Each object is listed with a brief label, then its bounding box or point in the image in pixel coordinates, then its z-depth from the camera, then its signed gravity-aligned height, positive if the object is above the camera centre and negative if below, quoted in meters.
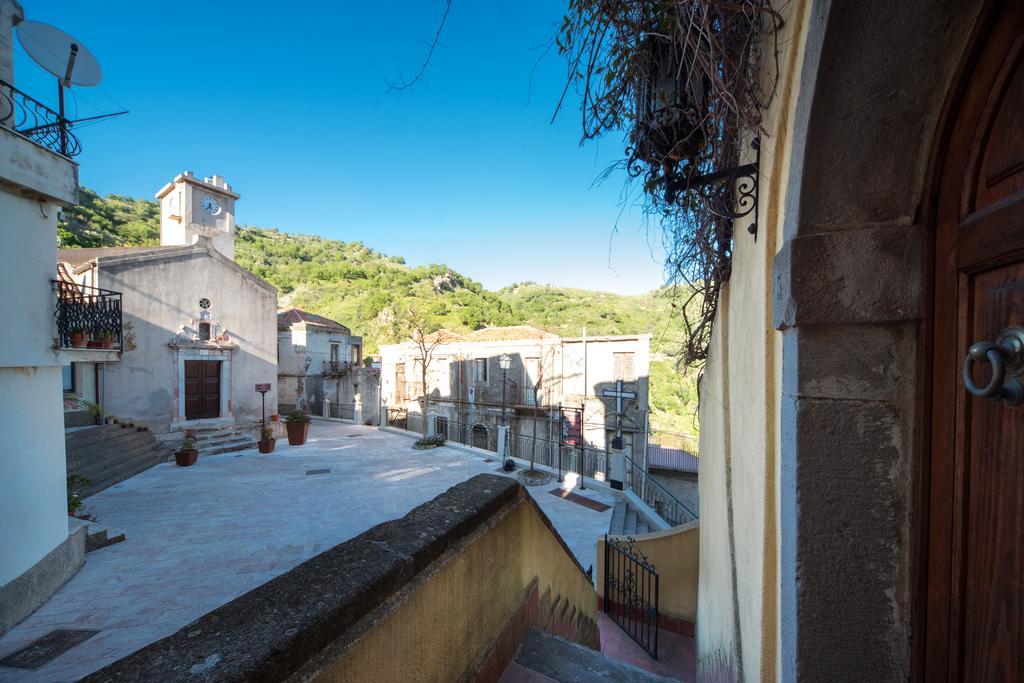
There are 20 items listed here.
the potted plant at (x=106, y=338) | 6.73 -0.04
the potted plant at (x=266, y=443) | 12.87 -3.47
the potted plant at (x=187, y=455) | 11.19 -3.38
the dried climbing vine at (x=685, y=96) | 1.53 +1.08
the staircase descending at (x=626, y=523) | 7.56 -3.69
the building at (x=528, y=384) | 15.52 -2.18
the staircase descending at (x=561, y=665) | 2.16 -1.89
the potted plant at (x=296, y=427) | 14.02 -3.24
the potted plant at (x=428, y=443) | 13.77 -3.73
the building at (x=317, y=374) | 22.06 -2.14
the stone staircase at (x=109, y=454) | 9.07 -3.02
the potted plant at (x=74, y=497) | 6.09 -2.54
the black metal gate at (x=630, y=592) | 4.67 -3.24
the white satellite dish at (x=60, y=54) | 4.87 +3.64
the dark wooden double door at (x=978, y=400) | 0.88 -0.15
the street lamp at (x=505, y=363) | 18.72 -1.23
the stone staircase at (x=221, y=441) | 12.73 -3.51
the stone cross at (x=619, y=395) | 15.19 -2.25
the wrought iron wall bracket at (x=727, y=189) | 1.60 +0.69
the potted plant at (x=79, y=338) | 5.95 -0.04
